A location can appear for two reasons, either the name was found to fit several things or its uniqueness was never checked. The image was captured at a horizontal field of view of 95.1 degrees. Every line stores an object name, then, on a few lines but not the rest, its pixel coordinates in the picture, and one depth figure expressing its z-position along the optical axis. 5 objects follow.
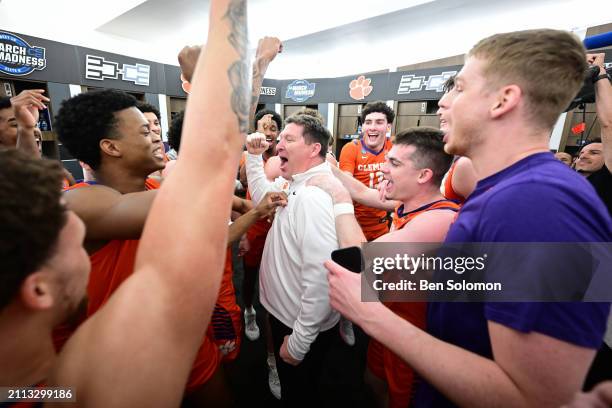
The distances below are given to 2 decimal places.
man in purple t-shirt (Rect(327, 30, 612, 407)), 0.59
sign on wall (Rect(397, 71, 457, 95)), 6.35
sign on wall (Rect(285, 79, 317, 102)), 8.51
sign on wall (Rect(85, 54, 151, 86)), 5.62
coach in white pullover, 1.41
